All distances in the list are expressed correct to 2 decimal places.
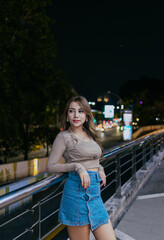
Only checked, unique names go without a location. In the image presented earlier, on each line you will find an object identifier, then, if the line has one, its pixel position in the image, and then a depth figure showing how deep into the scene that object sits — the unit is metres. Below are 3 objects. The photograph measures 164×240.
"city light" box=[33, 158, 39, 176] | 16.99
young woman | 2.32
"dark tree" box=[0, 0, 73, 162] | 13.78
